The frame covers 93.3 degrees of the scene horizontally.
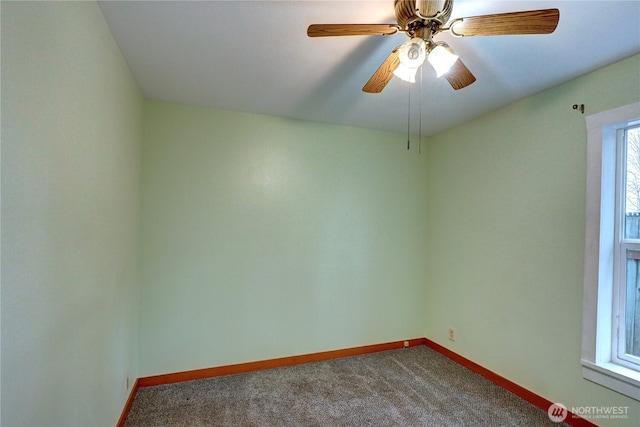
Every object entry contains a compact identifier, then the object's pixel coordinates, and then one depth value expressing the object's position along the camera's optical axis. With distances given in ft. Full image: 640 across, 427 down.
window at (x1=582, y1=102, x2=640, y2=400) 6.05
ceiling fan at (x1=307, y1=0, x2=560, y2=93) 3.84
